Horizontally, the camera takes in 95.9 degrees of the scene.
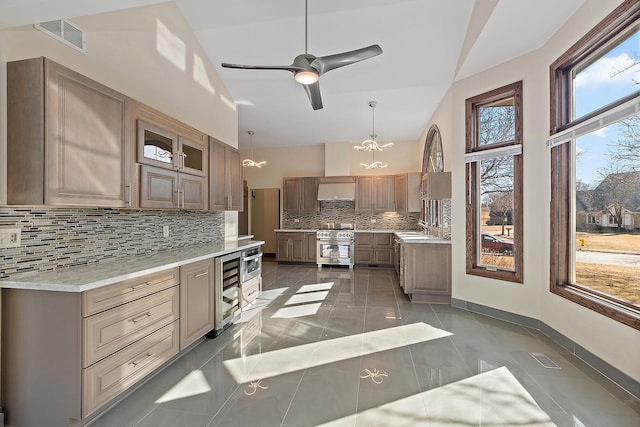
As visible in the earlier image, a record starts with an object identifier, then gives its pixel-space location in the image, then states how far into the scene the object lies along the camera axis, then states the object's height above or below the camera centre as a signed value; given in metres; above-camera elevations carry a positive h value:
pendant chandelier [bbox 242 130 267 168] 6.55 +1.17
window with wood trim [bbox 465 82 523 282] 3.41 +0.40
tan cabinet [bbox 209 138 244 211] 3.44 +0.48
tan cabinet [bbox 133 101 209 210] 2.42 +0.51
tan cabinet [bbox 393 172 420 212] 6.68 +0.53
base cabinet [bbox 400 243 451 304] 4.13 -0.83
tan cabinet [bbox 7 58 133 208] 1.68 +0.49
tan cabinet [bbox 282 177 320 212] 7.45 +0.53
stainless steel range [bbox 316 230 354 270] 6.92 -0.79
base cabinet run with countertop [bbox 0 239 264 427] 1.64 -0.78
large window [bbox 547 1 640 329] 2.19 +0.41
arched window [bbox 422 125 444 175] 5.12 +1.23
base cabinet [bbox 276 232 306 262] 7.29 -0.82
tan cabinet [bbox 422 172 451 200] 4.13 +0.42
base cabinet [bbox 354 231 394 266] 6.84 -0.81
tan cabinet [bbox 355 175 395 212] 7.04 +0.53
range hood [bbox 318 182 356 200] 7.15 +0.59
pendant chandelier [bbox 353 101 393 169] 5.20 +1.29
